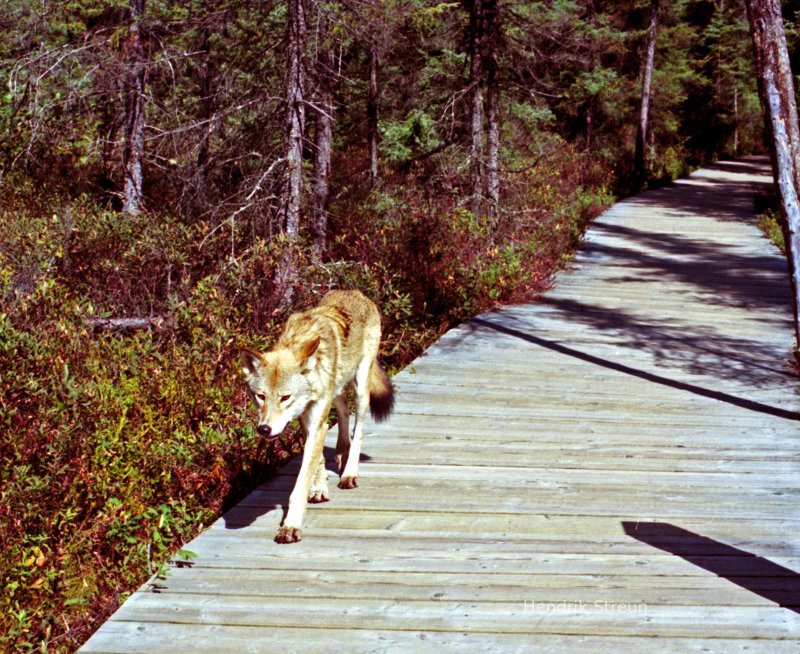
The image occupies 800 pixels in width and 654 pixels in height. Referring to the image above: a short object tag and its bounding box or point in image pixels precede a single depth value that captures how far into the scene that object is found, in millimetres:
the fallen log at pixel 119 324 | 9328
